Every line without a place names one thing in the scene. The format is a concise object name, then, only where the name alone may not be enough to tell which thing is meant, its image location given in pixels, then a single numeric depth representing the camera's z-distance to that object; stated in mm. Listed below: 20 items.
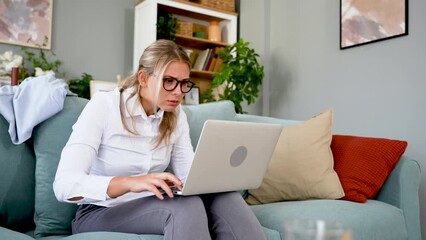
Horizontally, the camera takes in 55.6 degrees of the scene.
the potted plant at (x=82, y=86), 3070
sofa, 1303
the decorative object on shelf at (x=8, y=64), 2730
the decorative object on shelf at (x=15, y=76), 2664
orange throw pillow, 1703
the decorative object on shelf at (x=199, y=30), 3578
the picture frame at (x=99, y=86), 2969
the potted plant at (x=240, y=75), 3152
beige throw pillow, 1689
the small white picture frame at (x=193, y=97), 3459
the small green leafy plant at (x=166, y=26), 3191
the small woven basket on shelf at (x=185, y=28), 3400
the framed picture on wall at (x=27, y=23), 2975
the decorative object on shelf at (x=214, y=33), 3619
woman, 1094
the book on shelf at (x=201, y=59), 3574
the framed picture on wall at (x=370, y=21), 2475
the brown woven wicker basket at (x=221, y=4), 3492
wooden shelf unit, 3197
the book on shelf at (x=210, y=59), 3574
